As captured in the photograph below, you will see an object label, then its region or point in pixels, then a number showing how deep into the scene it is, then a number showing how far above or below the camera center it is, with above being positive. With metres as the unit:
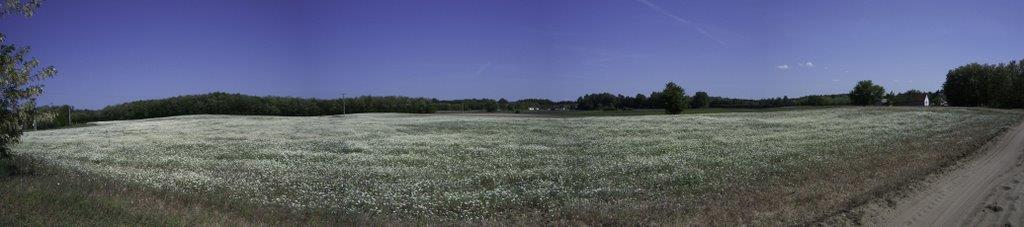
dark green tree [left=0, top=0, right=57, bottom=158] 11.56 +0.46
